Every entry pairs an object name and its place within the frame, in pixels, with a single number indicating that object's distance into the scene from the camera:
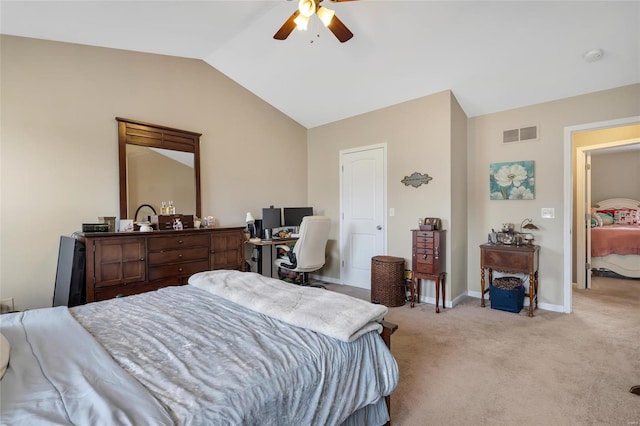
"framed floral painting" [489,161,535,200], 3.75
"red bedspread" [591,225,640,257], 4.94
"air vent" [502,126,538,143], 3.72
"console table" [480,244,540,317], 3.41
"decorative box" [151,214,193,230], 3.35
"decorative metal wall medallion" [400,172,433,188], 3.93
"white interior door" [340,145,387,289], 4.45
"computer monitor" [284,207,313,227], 4.81
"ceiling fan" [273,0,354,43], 2.26
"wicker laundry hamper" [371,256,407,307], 3.80
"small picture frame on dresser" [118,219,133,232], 3.21
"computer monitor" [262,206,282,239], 4.48
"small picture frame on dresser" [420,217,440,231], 3.68
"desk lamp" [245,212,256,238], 4.45
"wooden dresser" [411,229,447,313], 3.62
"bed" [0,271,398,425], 0.88
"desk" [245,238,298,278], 4.47
